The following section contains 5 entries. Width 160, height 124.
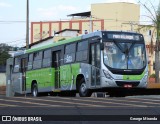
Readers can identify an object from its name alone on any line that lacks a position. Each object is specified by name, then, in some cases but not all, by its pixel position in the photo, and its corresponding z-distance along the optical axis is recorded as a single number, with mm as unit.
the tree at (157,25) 37591
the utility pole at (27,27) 40778
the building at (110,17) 98688
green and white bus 20297
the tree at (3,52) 87388
